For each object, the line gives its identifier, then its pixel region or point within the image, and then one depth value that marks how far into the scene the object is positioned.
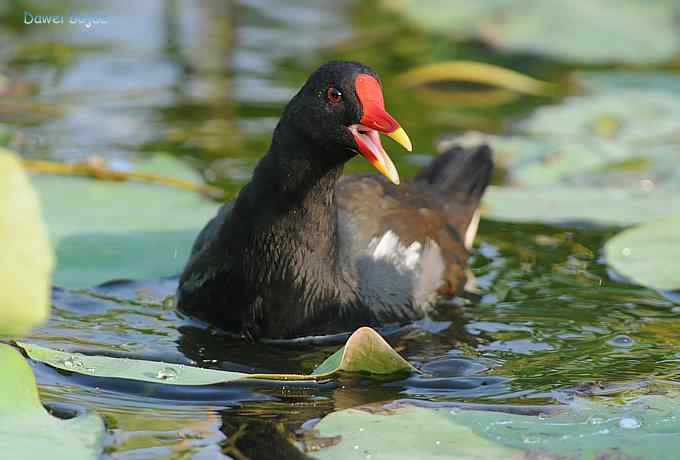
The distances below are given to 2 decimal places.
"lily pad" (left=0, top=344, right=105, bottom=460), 4.77
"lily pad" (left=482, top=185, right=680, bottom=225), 9.11
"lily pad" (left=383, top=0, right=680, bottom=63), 12.57
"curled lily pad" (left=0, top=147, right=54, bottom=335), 3.86
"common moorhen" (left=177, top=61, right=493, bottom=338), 6.90
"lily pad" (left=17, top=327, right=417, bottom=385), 5.82
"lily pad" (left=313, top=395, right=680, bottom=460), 5.05
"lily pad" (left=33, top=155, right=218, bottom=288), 8.12
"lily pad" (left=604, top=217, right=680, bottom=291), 7.95
